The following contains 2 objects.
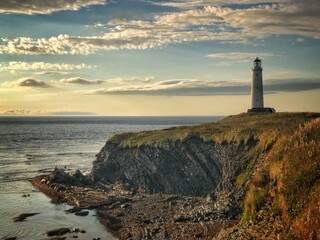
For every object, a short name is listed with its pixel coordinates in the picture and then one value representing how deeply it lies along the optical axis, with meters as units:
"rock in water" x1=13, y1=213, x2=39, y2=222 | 38.61
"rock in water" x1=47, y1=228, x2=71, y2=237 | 34.03
